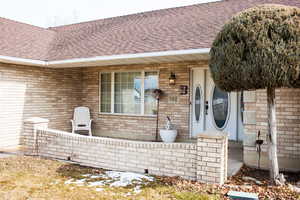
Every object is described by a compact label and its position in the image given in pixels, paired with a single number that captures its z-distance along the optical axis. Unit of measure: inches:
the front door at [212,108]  267.4
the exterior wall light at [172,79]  287.0
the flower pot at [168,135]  275.1
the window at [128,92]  309.6
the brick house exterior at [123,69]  200.7
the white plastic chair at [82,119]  319.6
